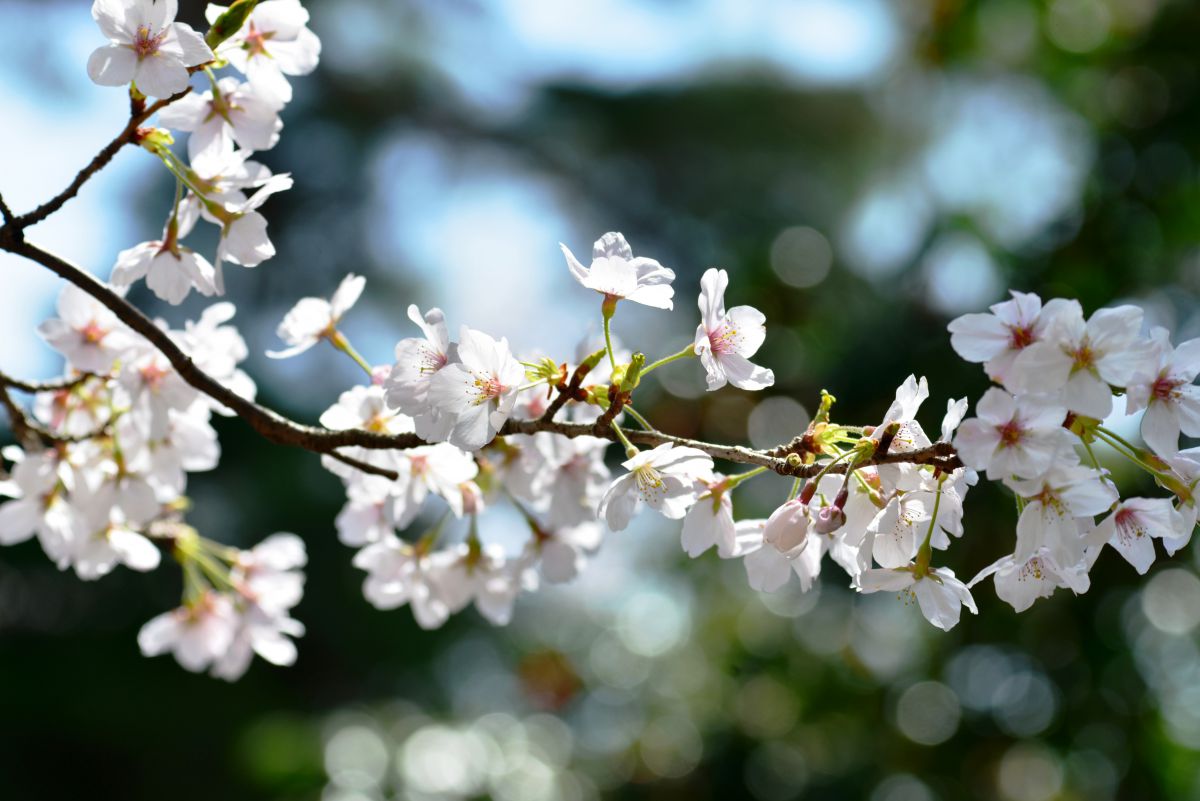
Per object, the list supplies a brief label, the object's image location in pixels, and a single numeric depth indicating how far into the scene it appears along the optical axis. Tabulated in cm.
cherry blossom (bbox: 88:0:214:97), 152
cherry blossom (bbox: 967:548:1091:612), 151
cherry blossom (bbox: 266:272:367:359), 160
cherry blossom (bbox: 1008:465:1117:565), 146
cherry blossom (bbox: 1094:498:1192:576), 149
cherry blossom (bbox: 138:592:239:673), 168
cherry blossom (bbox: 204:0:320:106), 157
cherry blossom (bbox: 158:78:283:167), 157
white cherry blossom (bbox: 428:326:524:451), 150
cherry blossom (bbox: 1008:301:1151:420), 146
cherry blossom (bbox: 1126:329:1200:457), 149
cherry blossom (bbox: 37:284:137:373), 159
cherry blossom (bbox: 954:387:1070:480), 146
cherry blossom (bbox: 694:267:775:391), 152
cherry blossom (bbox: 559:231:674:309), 151
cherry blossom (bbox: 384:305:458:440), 151
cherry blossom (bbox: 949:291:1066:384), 147
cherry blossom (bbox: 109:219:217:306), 156
